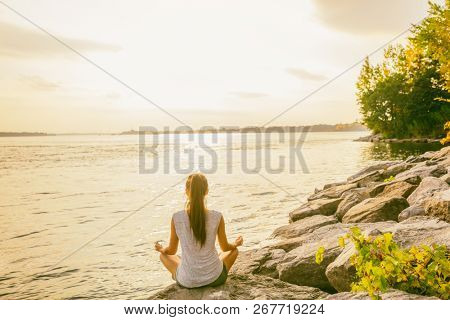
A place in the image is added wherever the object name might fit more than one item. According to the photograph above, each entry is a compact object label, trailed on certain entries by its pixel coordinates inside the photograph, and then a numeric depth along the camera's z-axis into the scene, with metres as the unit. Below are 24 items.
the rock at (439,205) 7.12
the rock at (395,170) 14.82
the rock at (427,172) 11.47
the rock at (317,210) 11.31
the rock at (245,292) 5.43
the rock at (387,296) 4.28
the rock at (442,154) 16.11
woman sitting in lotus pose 5.48
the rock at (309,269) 6.25
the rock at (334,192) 12.98
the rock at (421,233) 5.57
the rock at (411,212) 7.84
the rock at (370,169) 17.09
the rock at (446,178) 9.73
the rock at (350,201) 10.37
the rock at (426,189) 8.67
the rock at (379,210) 8.55
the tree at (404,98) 52.59
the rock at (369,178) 14.31
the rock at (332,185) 16.30
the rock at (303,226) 9.39
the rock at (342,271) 5.41
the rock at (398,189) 9.86
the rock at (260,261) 6.91
